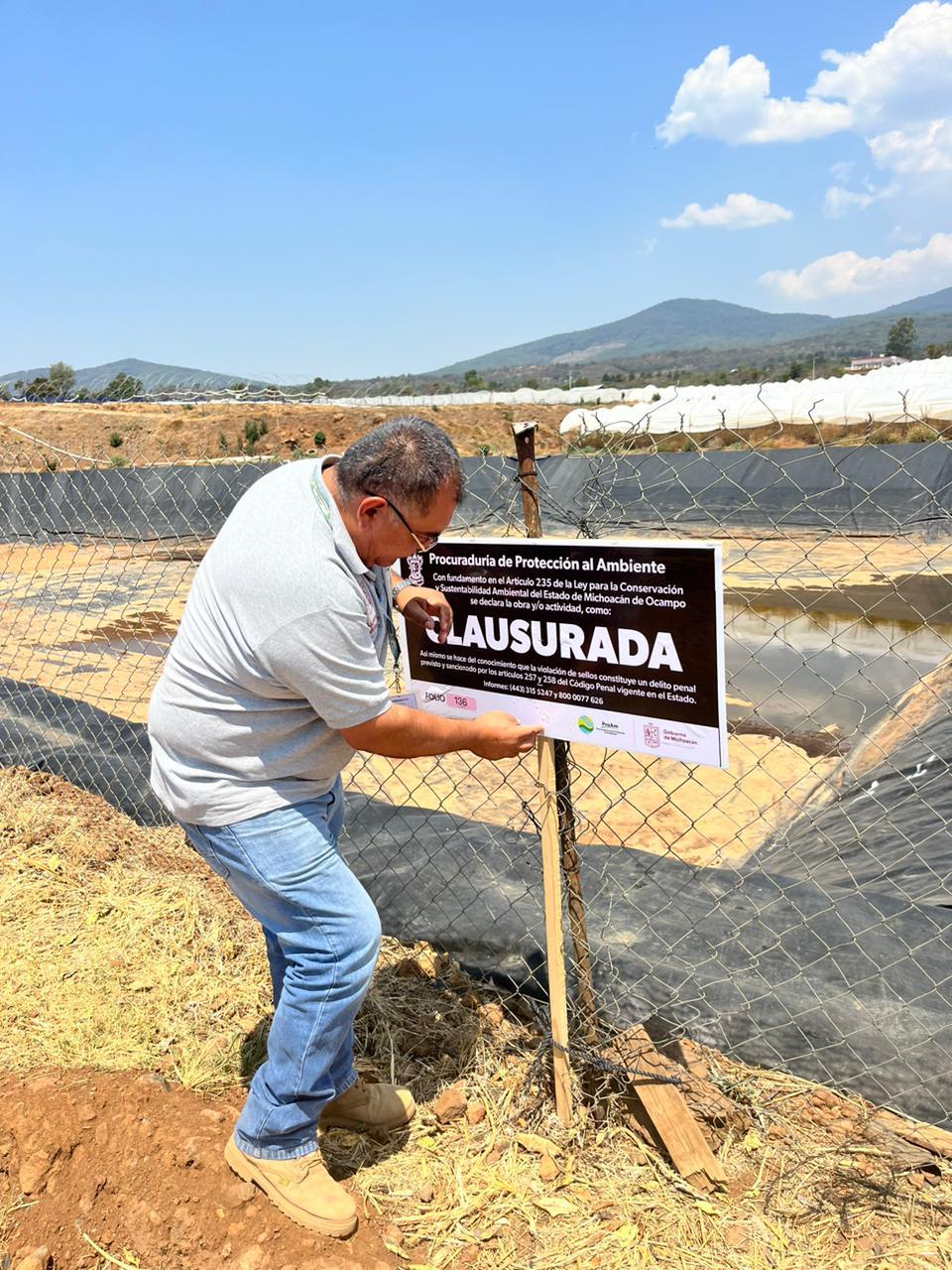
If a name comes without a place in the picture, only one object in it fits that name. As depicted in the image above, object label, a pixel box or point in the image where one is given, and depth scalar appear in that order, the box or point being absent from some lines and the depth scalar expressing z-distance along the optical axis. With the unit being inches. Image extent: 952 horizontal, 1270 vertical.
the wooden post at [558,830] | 87.6
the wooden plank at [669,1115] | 89.0
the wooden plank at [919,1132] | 91.3
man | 70.5
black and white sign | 74.9
